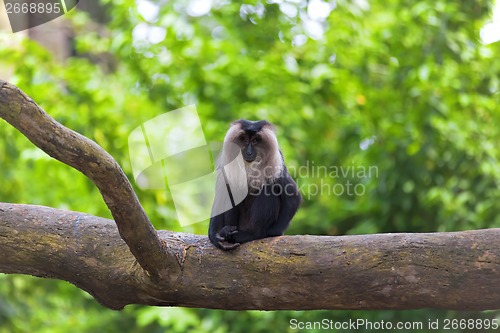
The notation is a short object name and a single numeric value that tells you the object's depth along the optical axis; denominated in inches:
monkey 386.6
